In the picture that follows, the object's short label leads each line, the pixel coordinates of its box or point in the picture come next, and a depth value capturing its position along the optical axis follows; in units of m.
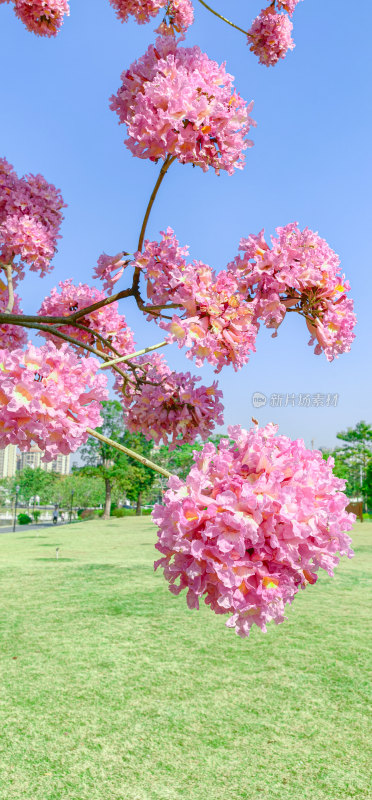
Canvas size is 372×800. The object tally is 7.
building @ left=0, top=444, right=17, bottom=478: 141.38
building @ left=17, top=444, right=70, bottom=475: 155.98
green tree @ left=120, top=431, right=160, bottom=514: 38.56
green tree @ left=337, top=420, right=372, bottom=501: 41.34
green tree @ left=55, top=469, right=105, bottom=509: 49.56
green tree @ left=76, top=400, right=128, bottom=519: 36.81
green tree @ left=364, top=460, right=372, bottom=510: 38.62
